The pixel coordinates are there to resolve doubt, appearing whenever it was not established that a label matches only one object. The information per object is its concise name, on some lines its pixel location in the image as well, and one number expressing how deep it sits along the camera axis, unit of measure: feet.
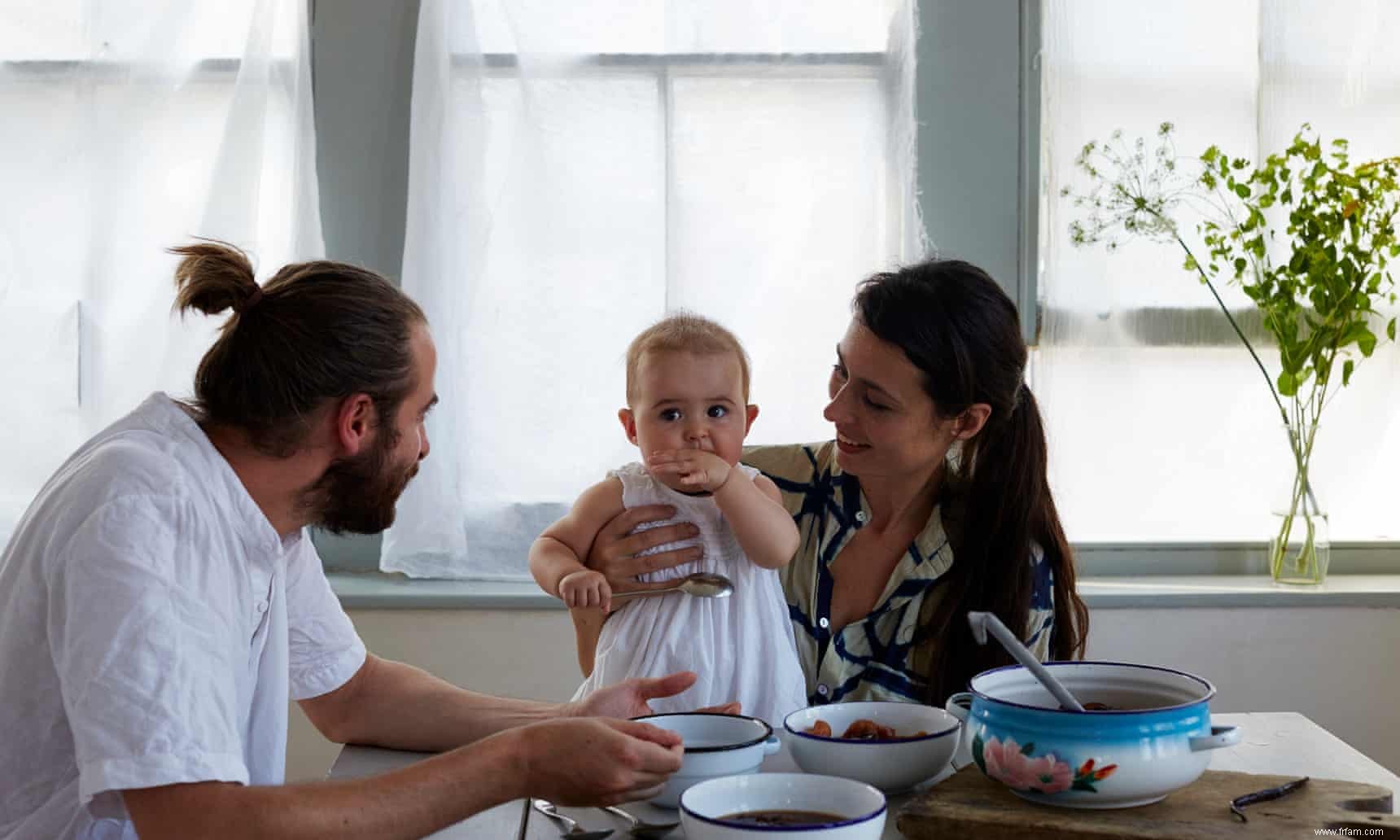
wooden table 4.33
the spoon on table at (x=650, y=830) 4.08
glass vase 9.46
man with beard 3.86
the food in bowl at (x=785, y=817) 3.69
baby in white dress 6.12
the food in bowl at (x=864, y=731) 4.52
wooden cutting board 3.80
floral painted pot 3.84
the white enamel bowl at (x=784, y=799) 3.61
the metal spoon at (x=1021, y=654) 3.96
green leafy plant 9.16
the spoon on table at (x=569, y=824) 4.07
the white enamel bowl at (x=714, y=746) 4.18
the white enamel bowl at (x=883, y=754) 4.28
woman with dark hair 6.10
